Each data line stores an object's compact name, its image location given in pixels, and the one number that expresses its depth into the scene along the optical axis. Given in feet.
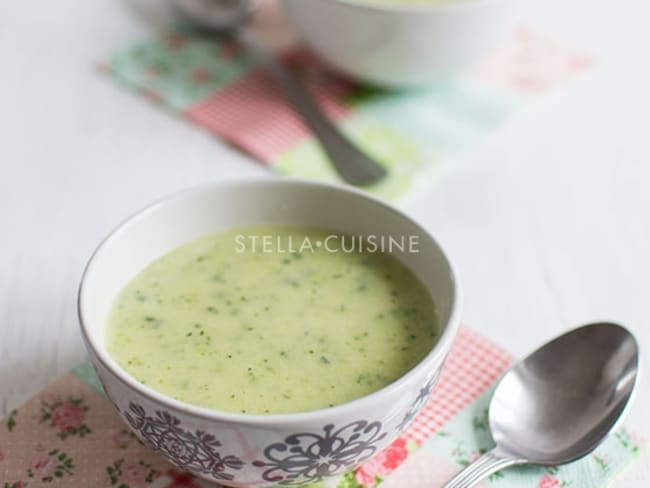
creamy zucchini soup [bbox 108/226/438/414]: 1.96
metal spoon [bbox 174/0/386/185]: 2.60
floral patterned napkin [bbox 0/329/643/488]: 2.02
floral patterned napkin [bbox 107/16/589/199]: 2.65
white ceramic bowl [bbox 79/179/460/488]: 1.84
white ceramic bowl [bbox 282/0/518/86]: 2.65
